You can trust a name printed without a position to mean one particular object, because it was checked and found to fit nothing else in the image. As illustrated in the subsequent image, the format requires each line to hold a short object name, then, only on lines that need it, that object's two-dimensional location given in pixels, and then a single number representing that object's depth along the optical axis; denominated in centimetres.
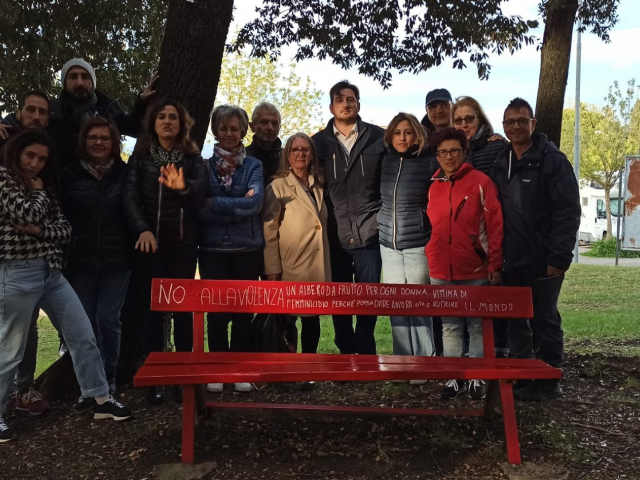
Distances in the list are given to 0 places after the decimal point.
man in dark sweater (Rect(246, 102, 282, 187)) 505
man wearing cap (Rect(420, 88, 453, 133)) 527
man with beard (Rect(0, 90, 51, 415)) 432
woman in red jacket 432
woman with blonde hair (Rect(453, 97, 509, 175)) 481
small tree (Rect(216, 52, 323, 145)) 2747
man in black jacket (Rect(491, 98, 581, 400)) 435
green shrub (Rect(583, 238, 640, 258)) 2300
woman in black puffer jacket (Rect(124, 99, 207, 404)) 422
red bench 348
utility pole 2489
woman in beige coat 467
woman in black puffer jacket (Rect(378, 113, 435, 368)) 461
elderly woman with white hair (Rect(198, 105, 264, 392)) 439
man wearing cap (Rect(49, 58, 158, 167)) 462
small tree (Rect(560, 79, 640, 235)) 3238
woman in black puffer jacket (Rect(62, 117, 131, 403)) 424
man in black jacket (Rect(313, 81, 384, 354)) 480
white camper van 4559
